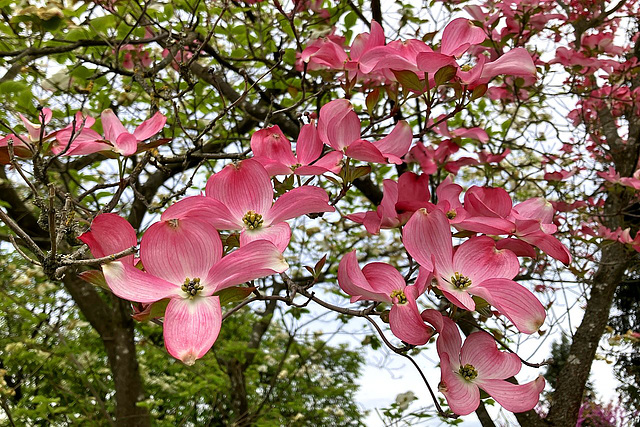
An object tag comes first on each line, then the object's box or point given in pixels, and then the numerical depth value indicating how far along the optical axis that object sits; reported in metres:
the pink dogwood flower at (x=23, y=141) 0.55
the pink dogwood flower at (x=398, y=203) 0.58
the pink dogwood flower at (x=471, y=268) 0.46
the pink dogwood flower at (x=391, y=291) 0.47
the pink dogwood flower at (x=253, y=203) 0.46
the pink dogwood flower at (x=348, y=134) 0.56
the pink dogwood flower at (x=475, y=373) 0.49
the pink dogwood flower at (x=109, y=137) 0.60
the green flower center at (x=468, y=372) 0.52
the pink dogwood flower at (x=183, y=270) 0.38
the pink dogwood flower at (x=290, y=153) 0.55
